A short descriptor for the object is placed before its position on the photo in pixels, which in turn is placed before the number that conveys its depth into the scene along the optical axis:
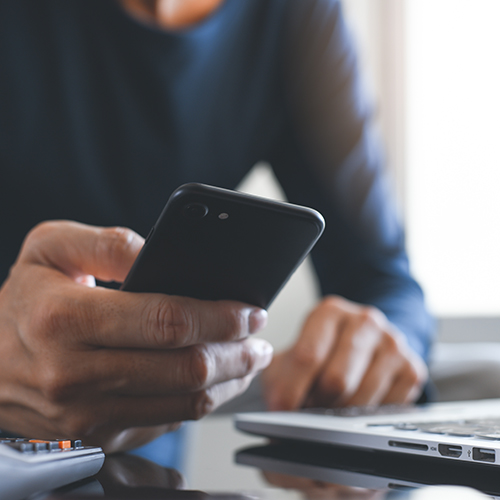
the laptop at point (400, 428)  0.25
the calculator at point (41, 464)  0.18
